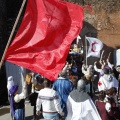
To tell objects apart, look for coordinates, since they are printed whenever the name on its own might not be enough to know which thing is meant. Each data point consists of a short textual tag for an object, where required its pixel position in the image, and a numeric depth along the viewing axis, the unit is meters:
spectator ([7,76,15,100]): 8.55
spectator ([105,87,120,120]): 7.32
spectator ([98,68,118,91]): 9.39
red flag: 5.94
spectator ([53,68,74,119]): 7.95
